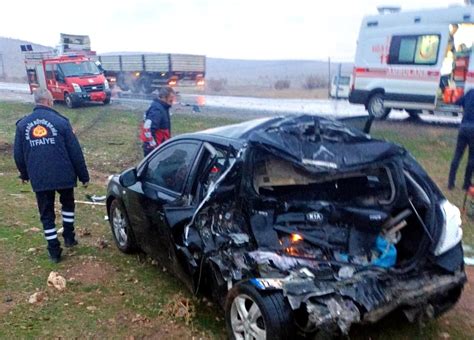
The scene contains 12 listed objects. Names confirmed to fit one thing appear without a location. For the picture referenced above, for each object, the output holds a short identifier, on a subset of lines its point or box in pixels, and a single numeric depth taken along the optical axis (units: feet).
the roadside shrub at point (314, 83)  118.62
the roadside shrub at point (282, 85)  124.75
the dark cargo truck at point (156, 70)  88.63
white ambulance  42.63
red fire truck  67.97
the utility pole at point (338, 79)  63.61
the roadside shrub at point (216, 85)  122.72
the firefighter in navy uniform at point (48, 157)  16.46
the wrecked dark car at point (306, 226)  10.54
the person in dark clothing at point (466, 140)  24.39
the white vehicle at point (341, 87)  71.15
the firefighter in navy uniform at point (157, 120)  23.57
